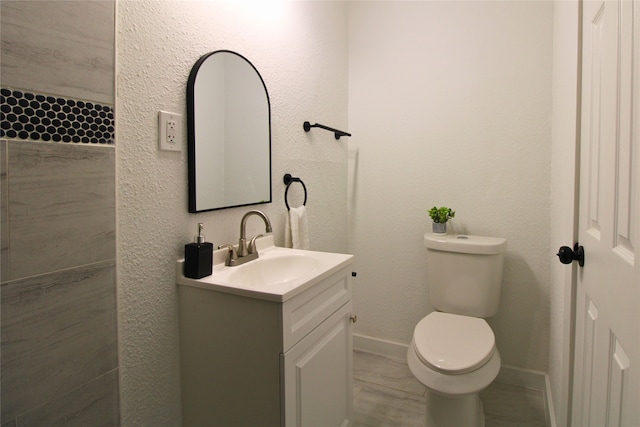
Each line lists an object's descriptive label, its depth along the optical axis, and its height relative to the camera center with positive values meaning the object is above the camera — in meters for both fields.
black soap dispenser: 1.15 -0.17
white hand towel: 1.67 -0.11
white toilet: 1.38 -0.56
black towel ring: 1.72 +0.12
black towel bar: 1.87 +0.43
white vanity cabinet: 1.05 -0.46
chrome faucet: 1.33 -0.17
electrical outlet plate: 1.11 +0.23
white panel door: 0.67 -0.03
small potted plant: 2.01 -0.06
